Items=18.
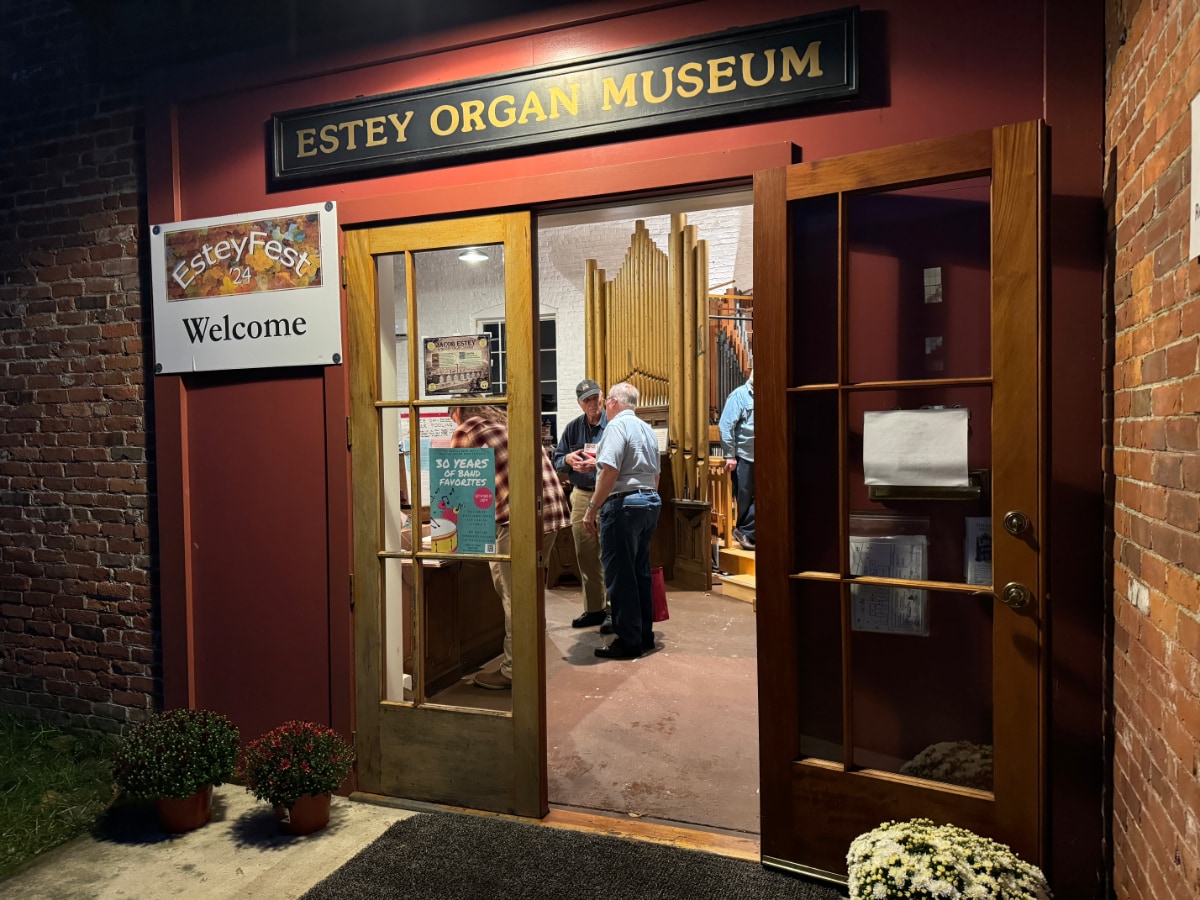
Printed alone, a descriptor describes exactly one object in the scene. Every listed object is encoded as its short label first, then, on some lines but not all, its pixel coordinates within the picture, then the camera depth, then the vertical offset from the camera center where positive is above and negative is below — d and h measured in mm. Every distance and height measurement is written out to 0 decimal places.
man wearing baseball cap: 5621 -384
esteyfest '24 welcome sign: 3156 +609
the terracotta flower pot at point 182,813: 2958 -1376
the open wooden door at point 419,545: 2926 -414
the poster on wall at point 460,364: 2959 +274
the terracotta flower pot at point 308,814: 2910 -1361
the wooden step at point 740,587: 6293 -1230
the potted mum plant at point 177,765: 2908 -1184
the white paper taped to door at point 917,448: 2334 -52
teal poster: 3025 -235
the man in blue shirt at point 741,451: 6957 -155
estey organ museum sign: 2531 +1173
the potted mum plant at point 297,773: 2863 -1195
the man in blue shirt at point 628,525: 4875 -552
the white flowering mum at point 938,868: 2012 -1129
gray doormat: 2500 -1416
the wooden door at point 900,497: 2247 -202
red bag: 5203 -1055
